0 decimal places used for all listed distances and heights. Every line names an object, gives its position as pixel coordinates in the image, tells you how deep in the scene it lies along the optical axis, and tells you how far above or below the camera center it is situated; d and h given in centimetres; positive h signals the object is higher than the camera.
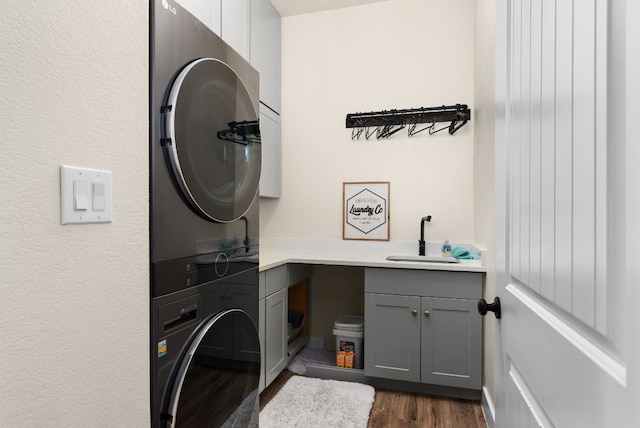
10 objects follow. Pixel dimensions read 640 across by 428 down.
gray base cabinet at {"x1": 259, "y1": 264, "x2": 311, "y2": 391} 221 -69
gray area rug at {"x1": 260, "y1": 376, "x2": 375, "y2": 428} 201 -114
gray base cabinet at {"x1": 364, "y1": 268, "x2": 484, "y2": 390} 224 -72
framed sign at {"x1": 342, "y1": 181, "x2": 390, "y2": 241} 302 +1
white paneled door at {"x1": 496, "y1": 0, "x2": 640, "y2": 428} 41 +0
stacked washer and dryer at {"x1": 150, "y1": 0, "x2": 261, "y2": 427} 102 -5
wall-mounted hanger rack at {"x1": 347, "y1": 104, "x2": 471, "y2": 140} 277 +74
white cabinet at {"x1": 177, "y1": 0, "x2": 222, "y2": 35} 172 +102
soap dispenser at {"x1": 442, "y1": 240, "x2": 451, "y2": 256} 275 -27
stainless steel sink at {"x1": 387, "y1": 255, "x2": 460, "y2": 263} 260 -33
